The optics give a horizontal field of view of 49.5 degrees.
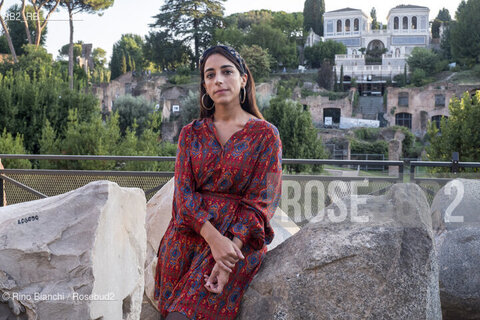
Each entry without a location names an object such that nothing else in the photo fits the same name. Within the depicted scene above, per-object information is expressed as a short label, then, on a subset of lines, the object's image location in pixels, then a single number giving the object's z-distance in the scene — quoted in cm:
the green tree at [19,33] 3224
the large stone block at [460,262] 248
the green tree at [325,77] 4134
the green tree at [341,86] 3988
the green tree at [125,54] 4391
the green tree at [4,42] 2259
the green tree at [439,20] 5672
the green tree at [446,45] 4491
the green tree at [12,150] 735
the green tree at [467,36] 4047
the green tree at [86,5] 2483
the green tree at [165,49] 4175
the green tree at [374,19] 5922
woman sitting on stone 168
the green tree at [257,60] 3850
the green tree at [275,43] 4509
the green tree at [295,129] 1645
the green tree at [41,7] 2394
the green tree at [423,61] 4206
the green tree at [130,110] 2031
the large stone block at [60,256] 171
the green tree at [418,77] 3982
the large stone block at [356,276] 166
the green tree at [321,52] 4912
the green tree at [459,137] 1073
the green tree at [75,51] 4710
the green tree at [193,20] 4103
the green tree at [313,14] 5616
